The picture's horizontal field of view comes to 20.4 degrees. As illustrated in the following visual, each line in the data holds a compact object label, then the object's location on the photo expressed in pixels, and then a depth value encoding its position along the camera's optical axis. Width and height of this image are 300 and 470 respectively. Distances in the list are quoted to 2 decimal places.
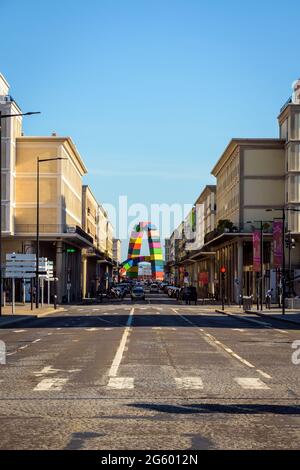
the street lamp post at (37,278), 56.66
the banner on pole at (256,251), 69.00
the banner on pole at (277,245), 61.95
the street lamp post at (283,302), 53.41
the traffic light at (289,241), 72.44
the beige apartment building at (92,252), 124.07
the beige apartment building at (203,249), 127.96
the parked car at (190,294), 91.94
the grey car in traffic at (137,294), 99.62
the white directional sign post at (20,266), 55.91
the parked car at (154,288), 182.95
